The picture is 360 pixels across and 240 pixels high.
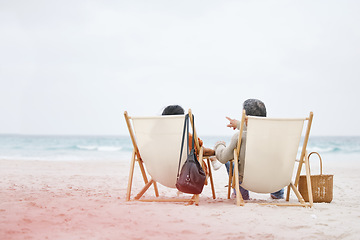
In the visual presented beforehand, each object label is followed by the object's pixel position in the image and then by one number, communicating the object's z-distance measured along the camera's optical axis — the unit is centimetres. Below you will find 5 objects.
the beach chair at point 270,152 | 354
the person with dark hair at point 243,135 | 377
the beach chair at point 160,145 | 369
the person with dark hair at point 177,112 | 399
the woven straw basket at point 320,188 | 411
